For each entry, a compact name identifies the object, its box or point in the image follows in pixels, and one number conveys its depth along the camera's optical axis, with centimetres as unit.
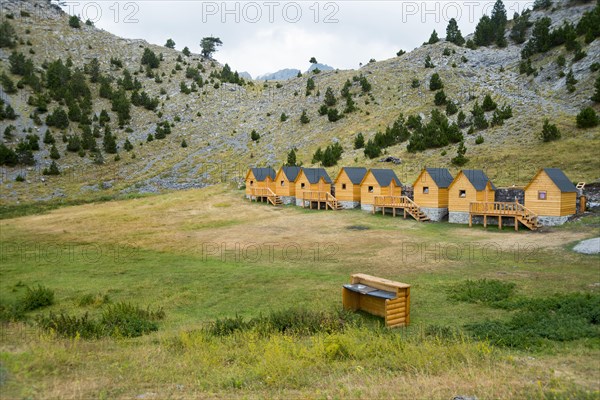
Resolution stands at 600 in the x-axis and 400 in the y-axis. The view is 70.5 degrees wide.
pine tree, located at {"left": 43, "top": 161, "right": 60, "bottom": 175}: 6050
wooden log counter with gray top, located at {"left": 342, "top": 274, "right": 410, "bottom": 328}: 1394
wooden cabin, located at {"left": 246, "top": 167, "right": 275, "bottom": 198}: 5322
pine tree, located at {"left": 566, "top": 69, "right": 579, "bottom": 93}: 5890
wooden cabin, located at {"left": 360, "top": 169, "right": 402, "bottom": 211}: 4259
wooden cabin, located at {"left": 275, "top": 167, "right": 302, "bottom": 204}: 5122
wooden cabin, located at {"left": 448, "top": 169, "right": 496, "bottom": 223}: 3506
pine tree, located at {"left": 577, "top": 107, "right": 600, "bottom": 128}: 4750
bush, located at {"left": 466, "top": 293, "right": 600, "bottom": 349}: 1084
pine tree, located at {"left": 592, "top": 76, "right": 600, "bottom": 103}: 5144
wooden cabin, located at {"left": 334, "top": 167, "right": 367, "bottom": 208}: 4544
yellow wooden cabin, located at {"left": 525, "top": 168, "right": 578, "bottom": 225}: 3108
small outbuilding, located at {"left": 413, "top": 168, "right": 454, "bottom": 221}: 3794
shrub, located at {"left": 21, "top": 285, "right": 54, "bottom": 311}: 1667
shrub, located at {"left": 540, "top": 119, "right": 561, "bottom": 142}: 4775
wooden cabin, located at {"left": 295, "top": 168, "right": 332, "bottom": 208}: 4800
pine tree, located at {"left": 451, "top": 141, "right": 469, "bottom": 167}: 4891
